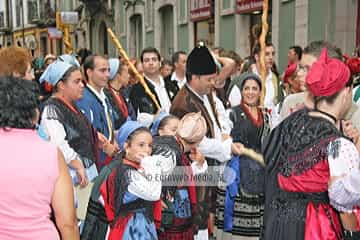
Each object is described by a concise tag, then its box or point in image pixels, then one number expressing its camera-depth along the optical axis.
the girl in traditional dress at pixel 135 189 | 5.56
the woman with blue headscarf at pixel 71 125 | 7.27
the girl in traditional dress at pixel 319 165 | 4.64
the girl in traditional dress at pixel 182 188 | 6.10
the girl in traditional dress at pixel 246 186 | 7.92
